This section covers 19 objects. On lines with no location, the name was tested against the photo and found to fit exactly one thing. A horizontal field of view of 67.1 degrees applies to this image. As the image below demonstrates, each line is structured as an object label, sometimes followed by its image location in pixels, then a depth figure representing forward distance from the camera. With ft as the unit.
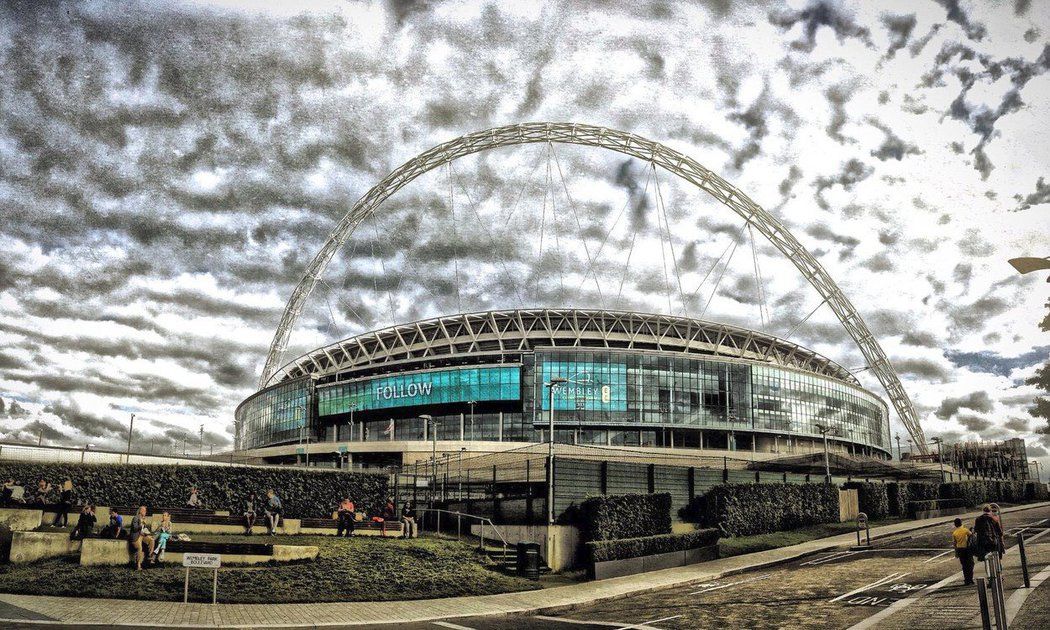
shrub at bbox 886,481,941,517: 173.06
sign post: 66.39
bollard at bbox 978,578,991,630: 38.58
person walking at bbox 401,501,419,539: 111.45
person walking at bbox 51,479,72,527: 95.61
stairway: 96.53
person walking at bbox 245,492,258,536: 102.58
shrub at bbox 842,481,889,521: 163.43
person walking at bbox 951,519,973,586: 72.59
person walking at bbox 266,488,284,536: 104.01
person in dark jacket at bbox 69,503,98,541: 84.64
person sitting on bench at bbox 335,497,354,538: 108.39
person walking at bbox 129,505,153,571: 79.05
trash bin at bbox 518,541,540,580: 93.40
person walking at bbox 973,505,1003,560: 67.10
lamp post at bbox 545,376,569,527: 104.47
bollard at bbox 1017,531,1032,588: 69.36
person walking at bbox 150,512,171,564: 81.41
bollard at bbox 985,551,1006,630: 37.99
